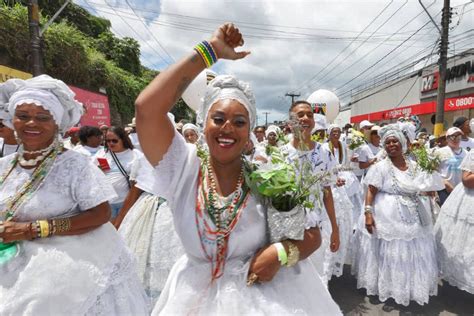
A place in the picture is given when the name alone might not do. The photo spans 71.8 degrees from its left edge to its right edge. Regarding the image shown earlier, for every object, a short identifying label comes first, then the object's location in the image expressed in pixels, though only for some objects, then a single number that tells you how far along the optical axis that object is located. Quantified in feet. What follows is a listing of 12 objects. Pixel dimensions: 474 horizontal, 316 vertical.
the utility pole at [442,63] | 48.55
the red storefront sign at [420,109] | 65.04
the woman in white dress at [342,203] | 15.19
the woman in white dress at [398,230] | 12.89
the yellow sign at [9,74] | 26.73
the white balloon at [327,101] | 19.51
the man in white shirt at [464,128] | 21.26
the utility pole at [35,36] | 27.55
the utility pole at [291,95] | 187.52
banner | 37.32
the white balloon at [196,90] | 9.66
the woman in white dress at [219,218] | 4.72
